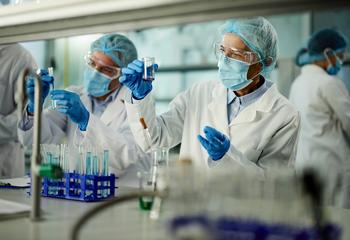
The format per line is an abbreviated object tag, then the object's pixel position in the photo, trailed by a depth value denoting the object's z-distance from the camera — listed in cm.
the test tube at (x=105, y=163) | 165
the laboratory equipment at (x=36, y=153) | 128
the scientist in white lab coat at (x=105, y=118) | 238
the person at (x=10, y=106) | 276
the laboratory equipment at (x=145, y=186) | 150
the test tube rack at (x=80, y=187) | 162
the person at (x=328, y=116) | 345
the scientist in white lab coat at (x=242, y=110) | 211
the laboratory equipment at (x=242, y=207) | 85
